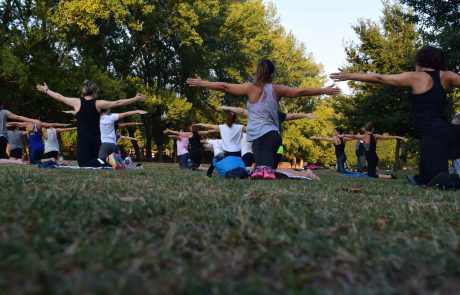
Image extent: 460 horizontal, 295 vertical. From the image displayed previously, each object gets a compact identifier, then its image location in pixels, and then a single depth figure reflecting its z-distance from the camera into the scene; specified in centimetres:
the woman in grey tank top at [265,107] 854
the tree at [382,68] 2994
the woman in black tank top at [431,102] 723
